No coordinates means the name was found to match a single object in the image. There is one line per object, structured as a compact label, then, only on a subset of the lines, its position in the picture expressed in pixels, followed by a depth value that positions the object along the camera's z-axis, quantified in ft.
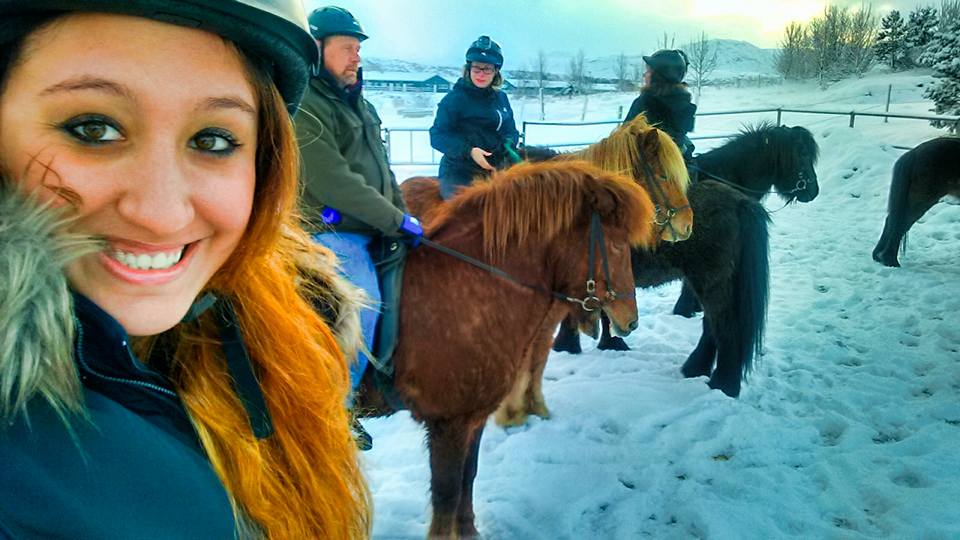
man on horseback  7.61
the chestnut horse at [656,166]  13.61
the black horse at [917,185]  24.09
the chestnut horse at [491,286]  7.66
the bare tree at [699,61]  100.13
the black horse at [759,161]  20.31
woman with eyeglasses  15.42
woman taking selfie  1.98
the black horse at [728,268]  14.12
